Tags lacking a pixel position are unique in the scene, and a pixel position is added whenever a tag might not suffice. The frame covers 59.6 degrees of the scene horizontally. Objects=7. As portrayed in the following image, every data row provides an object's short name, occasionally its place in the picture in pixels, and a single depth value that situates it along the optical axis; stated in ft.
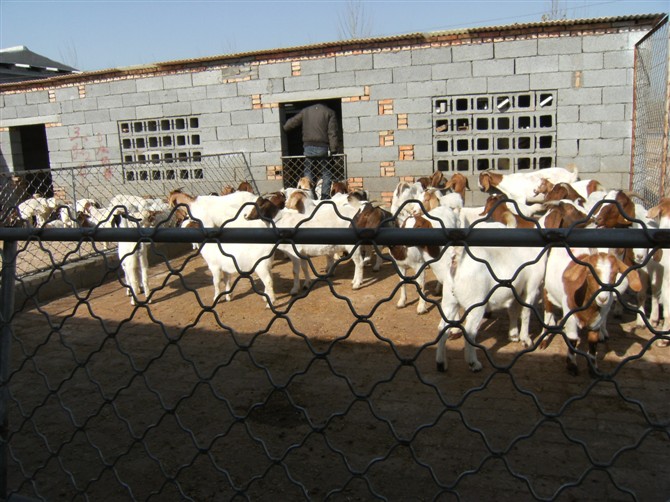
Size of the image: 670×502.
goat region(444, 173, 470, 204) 29.27
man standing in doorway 34.78
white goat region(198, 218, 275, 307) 19.08
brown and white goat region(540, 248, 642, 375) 11.99
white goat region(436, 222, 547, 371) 13.24
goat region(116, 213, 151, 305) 21.06
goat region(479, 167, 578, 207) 28.02
